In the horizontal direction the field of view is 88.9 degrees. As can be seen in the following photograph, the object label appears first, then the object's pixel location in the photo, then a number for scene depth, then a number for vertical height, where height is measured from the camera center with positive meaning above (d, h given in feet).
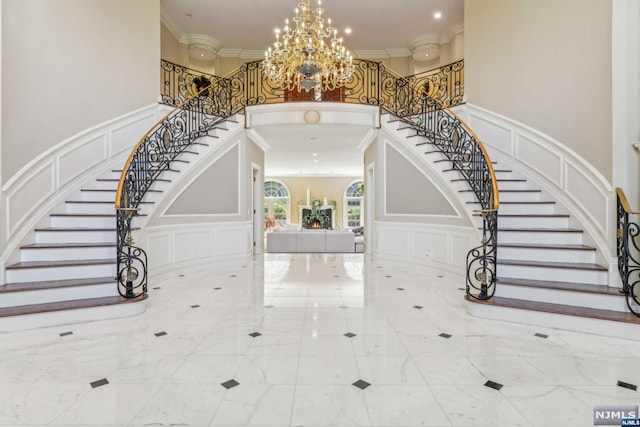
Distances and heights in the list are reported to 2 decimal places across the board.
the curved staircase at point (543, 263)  11.08 -2.01
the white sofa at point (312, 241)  29.73 -2.59
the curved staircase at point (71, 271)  11.09 -2.24
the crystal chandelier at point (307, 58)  14.87 +7.51
